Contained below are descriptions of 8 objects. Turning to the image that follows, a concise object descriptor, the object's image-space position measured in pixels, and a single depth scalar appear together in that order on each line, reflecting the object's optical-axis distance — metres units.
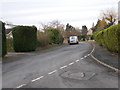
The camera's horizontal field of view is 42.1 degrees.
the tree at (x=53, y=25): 62.18
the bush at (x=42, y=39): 25.14
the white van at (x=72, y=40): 43.50
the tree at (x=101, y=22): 58.08
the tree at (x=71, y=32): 78.65
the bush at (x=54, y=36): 32.57
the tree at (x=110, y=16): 51.08
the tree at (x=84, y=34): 77.49
